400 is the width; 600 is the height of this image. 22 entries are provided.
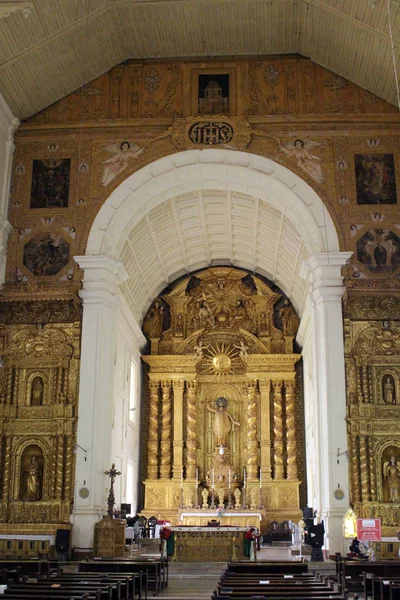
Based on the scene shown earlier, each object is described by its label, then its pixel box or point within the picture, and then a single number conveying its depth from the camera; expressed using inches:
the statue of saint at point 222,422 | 1155.3
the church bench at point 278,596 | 328.8
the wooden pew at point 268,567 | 529.0
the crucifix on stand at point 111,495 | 757.9
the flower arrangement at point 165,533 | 749.3
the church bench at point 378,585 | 385.1
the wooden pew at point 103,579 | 414.3
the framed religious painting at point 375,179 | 845.8
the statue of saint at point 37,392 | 825.5
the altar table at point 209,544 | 751.7
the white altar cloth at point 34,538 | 749.9
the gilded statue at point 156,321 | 1197.1
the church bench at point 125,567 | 543.2
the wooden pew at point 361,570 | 521.0
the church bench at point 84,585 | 366.3
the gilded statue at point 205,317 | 1203.2
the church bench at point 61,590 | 334.6
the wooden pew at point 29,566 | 520.1
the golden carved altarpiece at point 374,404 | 759.1
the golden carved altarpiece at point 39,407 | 782.5
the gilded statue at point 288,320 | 1181.7
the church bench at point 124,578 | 428.5
